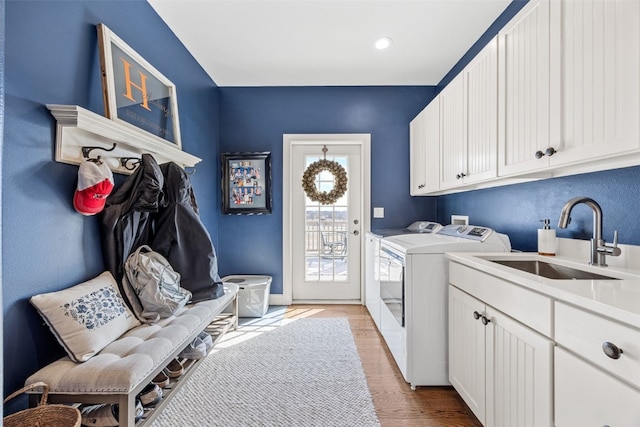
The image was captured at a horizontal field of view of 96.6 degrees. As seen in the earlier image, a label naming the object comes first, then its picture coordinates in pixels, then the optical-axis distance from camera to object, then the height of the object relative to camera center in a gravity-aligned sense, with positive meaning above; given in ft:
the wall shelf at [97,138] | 4.25 +1.32
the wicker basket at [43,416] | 3.36 -2.46
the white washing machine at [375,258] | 8.88 -1.57
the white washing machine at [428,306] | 6.03 -2.01
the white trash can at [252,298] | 9.93 -3.04
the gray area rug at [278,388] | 5.25 -3.77
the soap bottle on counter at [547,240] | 5.17 -0.53
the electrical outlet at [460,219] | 8.91 -0.25
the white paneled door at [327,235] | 11.53 -0.95
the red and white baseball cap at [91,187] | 4.47 +0.40
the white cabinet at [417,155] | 9.82 +2.04
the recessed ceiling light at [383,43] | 8.14 +4.92
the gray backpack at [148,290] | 5.22 -1.45
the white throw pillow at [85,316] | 3.90 -1.55
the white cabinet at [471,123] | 5.77 +2.09
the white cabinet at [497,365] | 3.51 -2.28
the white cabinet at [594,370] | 2.53 -1.57
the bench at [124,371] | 3.56 -2.09
